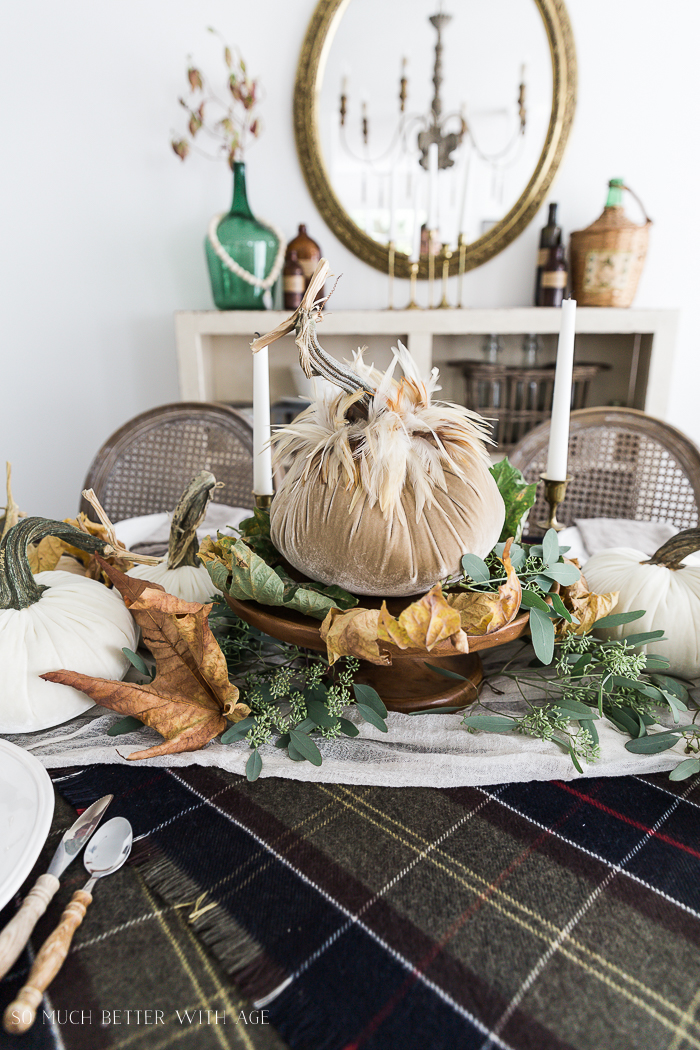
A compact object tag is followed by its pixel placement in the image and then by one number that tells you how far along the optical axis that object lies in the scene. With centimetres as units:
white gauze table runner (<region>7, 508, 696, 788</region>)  41
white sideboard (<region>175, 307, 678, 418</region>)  163
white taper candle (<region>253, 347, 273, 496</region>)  53
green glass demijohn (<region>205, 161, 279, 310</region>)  174
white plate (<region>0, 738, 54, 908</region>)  31
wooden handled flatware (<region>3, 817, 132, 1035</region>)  26
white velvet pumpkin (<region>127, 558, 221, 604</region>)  54
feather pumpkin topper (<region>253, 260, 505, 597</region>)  40
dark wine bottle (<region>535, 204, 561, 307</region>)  173
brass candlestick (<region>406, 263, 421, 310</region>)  185
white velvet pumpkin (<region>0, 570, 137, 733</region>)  44
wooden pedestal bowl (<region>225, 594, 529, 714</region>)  42
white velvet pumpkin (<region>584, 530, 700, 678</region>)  50
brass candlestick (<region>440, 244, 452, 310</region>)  185
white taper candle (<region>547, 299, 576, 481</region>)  56
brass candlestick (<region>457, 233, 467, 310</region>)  185
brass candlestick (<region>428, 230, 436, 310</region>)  185
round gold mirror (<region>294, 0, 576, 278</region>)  173
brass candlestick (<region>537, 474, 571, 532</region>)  57
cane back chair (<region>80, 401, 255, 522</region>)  114
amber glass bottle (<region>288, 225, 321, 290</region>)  184
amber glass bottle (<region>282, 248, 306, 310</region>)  179
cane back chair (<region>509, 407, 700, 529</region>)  101
